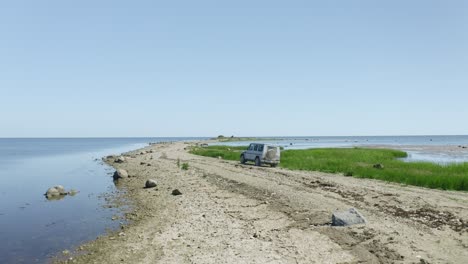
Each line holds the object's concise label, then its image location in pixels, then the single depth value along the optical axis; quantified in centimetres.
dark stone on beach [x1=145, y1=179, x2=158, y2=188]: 3111
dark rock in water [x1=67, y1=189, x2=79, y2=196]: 3086
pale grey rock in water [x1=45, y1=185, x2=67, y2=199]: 2997
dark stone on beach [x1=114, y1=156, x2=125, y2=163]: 6056
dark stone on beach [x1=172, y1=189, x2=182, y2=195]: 2661
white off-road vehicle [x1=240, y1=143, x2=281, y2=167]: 4344
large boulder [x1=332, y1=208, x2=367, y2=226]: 1579
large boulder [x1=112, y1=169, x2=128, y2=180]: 3889
